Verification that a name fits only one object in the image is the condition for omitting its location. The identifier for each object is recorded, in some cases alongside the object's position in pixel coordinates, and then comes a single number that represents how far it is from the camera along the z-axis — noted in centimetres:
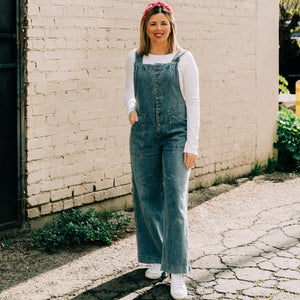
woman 383
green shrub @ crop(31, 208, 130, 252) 490
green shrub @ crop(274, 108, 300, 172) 770
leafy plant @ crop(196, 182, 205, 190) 688
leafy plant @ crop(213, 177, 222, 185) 711
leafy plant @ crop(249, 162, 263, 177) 760
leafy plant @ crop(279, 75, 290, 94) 983
